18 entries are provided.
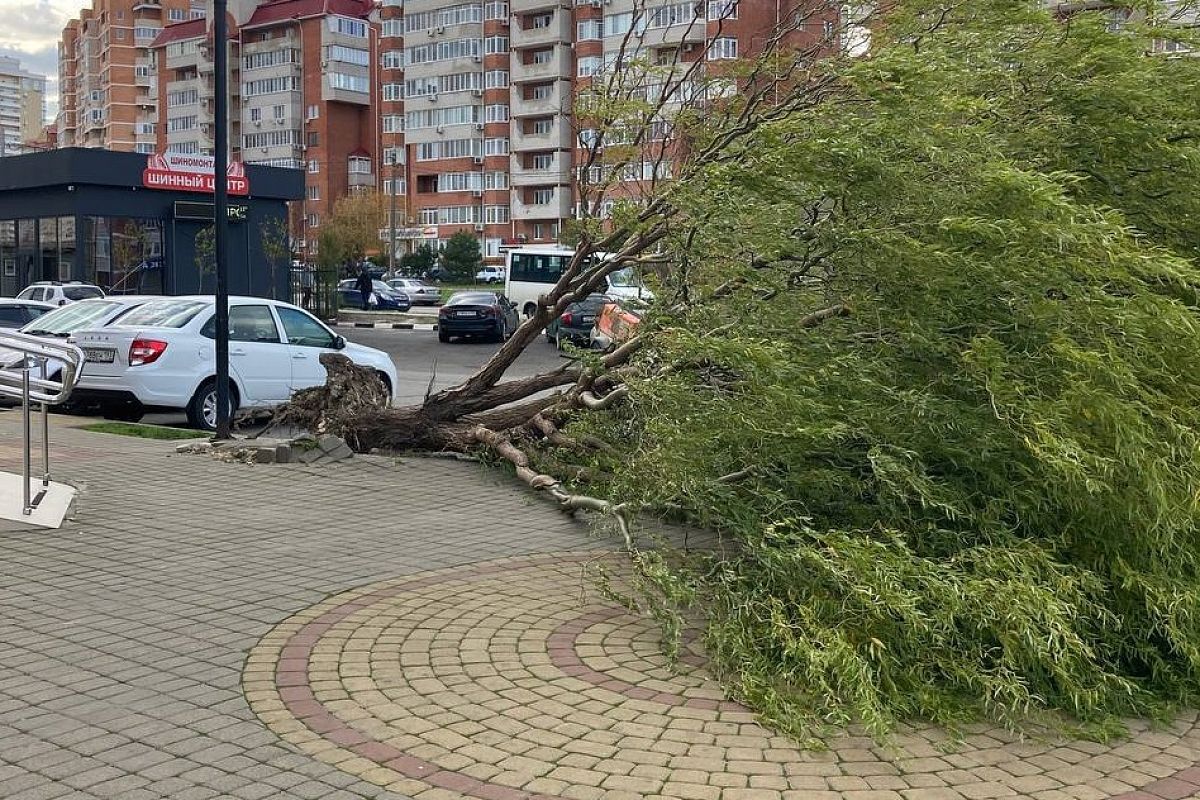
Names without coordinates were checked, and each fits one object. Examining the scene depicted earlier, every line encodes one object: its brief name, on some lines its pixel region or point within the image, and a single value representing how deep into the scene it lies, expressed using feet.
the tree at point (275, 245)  131.85
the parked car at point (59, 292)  109.50
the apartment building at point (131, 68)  446.60
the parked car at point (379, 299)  184.96
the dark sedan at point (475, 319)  118.52
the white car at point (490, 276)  270.46
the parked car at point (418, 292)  202.90
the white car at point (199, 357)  46.75
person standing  175.11
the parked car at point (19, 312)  63.46
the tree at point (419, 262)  273.95
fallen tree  16.69
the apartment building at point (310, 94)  350.64
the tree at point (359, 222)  265.54
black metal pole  40.96
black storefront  120.06
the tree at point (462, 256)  264.52
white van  141.38
